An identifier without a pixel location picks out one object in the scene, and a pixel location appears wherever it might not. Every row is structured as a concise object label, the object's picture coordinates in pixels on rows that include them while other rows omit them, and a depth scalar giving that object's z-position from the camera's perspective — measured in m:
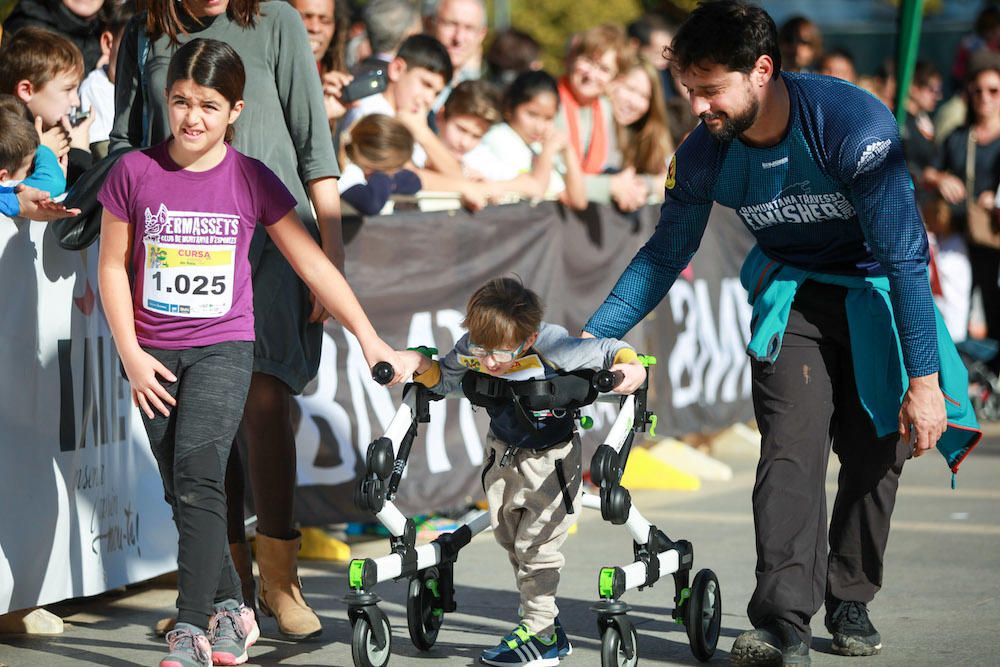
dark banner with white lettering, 12.67
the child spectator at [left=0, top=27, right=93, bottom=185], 11.14
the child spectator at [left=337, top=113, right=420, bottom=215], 13.84
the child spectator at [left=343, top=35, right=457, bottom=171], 15.09
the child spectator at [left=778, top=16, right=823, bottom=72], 22.39
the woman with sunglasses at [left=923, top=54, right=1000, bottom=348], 21.35
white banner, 9.62
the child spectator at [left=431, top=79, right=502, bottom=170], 15.71
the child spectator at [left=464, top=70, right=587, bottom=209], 15.70
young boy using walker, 8.83
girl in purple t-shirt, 8.58
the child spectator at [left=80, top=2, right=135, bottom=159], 12.63
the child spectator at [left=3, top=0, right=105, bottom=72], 13.56
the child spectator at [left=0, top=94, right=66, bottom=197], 10.37
